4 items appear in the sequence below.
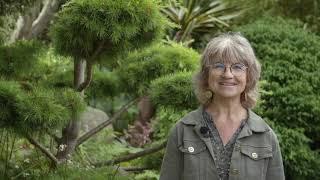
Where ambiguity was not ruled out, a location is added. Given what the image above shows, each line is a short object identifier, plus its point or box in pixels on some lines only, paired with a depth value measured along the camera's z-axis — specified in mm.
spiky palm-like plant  6738
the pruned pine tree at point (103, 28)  2625
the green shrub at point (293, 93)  4559
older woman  1949
